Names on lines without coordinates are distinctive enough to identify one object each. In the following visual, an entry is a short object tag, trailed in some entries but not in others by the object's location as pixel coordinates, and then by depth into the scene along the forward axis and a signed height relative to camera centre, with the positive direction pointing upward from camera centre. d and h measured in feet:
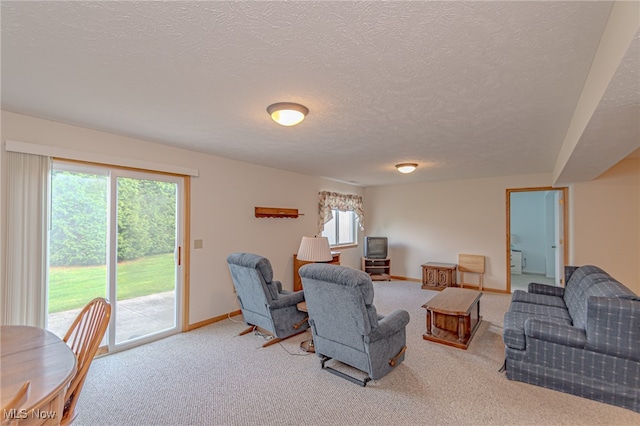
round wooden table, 3.58 -2.21
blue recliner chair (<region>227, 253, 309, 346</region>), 10.75 -3.30
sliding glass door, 9.45 -1.22
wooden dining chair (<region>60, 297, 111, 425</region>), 4.83 -2.40
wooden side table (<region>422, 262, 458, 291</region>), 19.69 -4.25
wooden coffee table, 10.97 -4.32
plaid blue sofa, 7.27 -3.68
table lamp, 11.43 -1.42
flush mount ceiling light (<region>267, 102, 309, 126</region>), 7.52 +2.69
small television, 22.89 -2.59
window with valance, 20.21 +0.70
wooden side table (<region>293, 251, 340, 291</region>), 17.61 -3.76
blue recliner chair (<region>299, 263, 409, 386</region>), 7.94 -3.24
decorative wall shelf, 15.58 +0.14
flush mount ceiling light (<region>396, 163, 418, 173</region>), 14.99 +2.49
